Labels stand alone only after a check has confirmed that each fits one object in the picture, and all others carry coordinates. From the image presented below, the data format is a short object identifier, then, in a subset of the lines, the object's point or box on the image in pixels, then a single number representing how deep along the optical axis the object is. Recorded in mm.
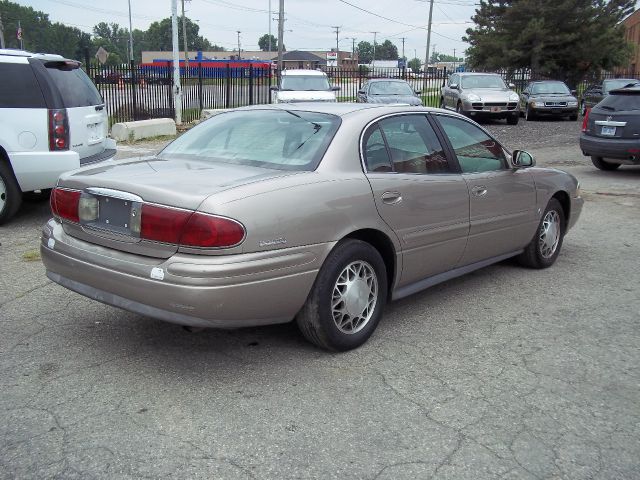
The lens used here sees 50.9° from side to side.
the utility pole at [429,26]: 48531
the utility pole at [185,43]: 53703
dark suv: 11375
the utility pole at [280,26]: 33384
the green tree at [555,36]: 35469
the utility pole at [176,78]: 19516
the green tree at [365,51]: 162375
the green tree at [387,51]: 161225
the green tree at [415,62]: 149650
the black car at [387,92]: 20562
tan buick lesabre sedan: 3500
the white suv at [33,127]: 7062
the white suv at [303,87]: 18875
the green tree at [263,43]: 167500
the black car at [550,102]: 24266
